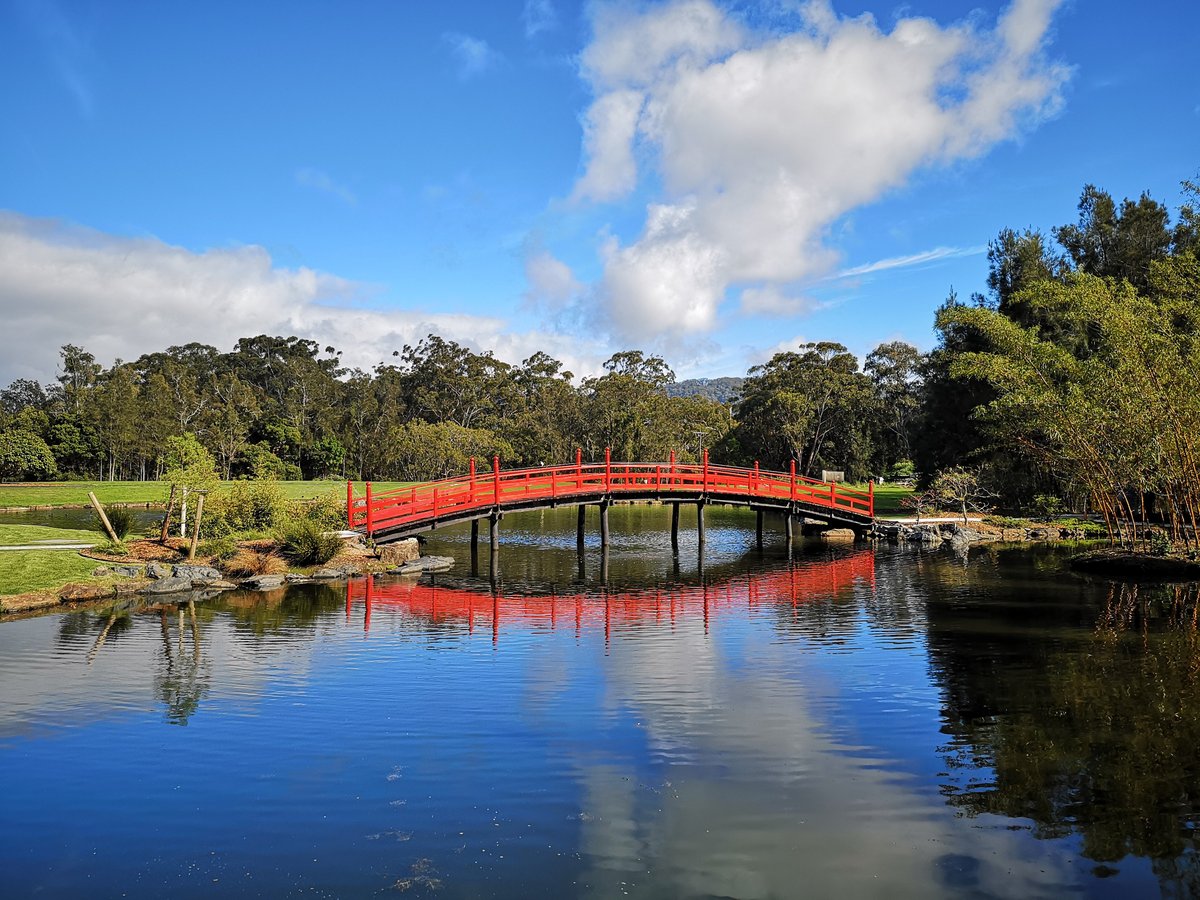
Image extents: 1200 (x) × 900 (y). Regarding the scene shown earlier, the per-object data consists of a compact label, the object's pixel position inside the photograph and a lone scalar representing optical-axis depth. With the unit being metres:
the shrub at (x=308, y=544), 24.30
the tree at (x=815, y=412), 69.25
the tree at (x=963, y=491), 37.88
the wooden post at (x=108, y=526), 22.97
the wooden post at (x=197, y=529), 23.42
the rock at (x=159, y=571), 21.32
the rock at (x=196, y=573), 21.70
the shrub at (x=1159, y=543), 24.26
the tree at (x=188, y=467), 24.58
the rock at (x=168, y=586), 20.59
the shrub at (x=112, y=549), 22.64
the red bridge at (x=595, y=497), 27.30
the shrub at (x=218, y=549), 24.09
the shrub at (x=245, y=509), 26.50
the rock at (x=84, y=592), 18.84
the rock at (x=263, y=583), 21.94
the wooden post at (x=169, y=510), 24.75
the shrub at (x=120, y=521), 25.47
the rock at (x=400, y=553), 26.06
